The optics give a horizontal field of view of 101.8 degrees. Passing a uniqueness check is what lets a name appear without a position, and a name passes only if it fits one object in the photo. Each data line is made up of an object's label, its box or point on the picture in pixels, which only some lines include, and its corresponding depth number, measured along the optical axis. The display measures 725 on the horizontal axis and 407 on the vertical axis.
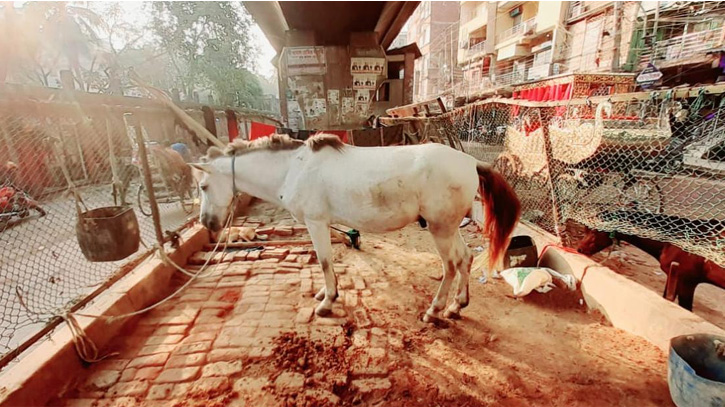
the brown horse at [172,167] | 6.65
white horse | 2.69
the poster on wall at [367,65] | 7.48
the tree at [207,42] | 15.06
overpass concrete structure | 6.77
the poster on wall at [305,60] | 7.32
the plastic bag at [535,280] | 3.14
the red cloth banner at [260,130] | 6.65
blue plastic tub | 1.65
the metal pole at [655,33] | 14.23
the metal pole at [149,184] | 3.38
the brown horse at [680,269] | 2.65
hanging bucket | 2.51
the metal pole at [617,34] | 15.60
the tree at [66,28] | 11.36
